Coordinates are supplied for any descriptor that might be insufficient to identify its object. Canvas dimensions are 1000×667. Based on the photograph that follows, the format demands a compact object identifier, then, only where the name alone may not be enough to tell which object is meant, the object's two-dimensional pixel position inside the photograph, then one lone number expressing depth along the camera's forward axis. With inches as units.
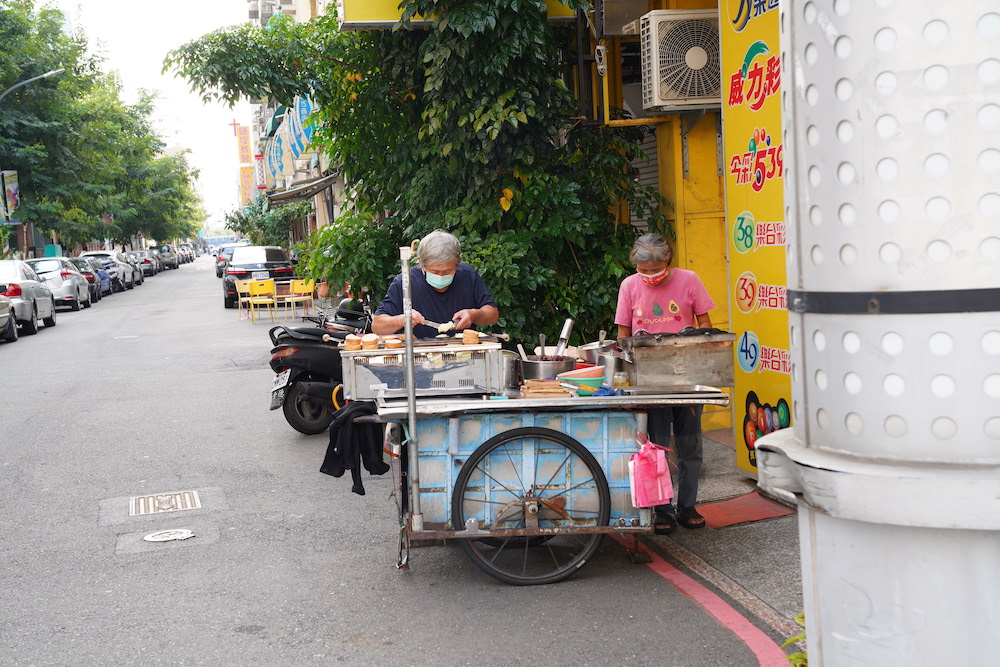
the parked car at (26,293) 856.3
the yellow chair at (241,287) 940.6
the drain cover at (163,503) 277.6
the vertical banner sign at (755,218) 252.1
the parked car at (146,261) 2308.4
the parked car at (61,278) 1145.4
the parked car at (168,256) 2893.7
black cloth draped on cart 203.9
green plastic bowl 205.3
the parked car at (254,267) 1107.9
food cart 193.5
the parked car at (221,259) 1775.3
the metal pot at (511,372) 212.5
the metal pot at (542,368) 215.3
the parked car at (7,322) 784.9
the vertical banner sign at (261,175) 2335.9
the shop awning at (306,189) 1138.7
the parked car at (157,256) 2650.1
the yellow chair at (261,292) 895.7
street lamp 1149.3
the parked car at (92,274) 1368.1
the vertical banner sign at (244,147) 4163.4
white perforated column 56.4
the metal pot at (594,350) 230.8
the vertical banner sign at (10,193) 1250.6
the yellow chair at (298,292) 912.3
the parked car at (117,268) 1627.7
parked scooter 366.3
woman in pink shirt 230.5
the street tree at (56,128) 1258.6
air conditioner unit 309.1
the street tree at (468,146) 339.6
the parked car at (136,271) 1859.7
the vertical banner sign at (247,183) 3735.2
